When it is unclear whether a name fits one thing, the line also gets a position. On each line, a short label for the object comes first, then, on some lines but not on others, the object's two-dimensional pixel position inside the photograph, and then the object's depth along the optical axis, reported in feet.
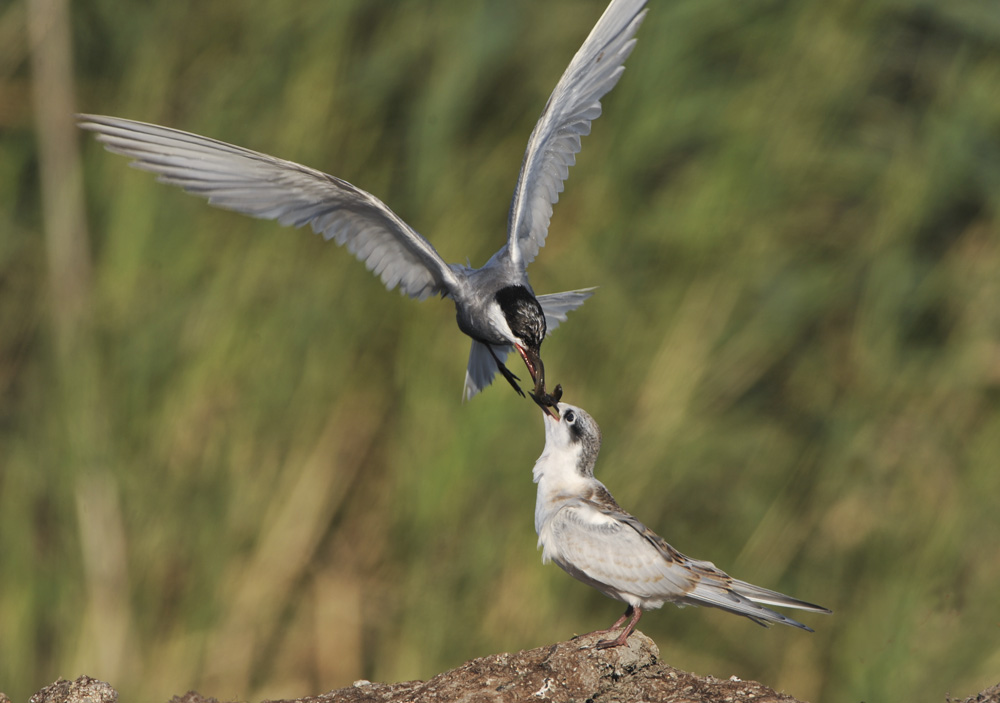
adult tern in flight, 26.50
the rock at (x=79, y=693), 22.93
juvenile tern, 25.61
